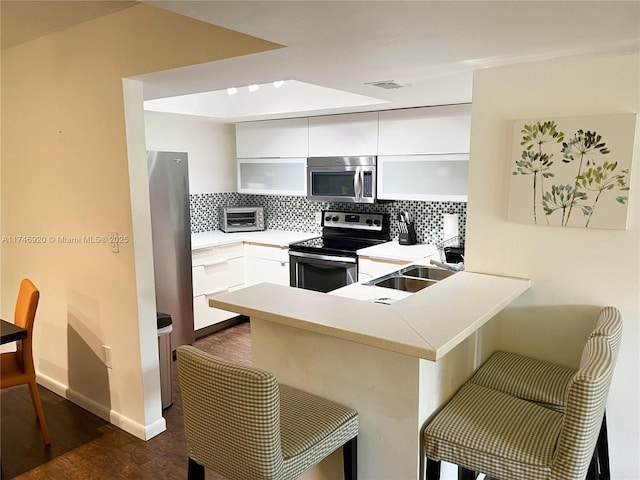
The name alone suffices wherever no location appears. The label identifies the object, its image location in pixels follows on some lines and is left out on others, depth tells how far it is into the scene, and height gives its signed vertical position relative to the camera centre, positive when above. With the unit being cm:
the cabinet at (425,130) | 366 +32
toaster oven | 506 -49
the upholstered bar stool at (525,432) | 142 -88
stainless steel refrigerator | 373 -50
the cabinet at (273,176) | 468 -3
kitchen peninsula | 165 -69
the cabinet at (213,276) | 435 -96
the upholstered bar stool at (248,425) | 146 -86
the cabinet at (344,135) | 411 +33
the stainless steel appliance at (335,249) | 417 -68
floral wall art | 202 +0
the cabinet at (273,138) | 459 +34
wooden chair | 272 -111
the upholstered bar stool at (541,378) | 187 -88
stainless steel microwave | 419 -6
